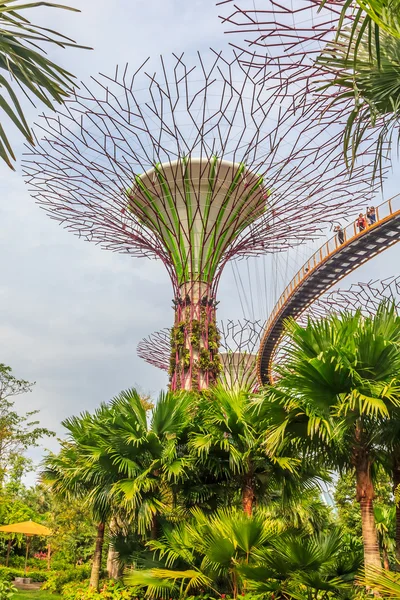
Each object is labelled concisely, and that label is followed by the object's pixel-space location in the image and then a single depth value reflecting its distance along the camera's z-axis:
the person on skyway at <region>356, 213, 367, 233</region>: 22.52
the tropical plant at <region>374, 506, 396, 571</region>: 13.51
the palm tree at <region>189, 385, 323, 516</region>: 10.00
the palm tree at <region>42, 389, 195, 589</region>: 10.51
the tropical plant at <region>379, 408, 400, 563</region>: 7.21
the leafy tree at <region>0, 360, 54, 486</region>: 28.68
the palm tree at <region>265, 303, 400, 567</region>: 7.06
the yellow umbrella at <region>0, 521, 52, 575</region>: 21.42
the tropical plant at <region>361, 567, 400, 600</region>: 5.20
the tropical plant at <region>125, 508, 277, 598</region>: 8.23
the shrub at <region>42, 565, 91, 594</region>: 18.03
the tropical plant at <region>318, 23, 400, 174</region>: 5.34
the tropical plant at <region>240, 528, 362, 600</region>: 7.46
